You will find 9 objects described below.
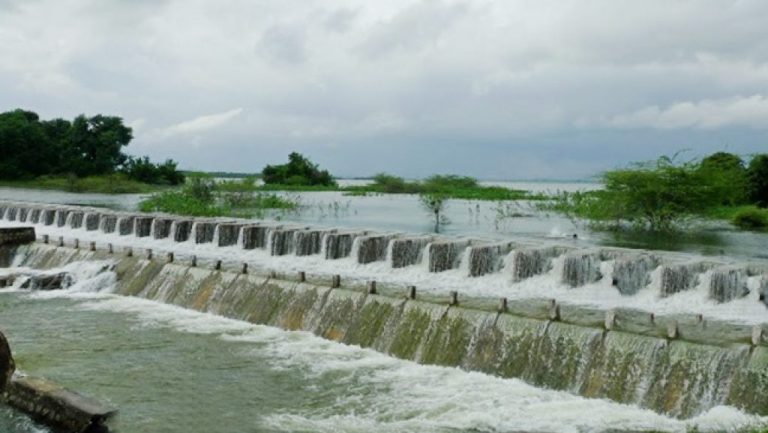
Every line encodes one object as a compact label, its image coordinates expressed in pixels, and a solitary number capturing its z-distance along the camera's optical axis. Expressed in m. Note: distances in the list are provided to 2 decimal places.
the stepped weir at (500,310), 10.15
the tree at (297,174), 76.38
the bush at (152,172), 76.94
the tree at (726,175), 34.75
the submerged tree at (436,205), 41.09
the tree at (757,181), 46.88
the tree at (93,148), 77.38
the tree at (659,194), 34.38
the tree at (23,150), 73.56
